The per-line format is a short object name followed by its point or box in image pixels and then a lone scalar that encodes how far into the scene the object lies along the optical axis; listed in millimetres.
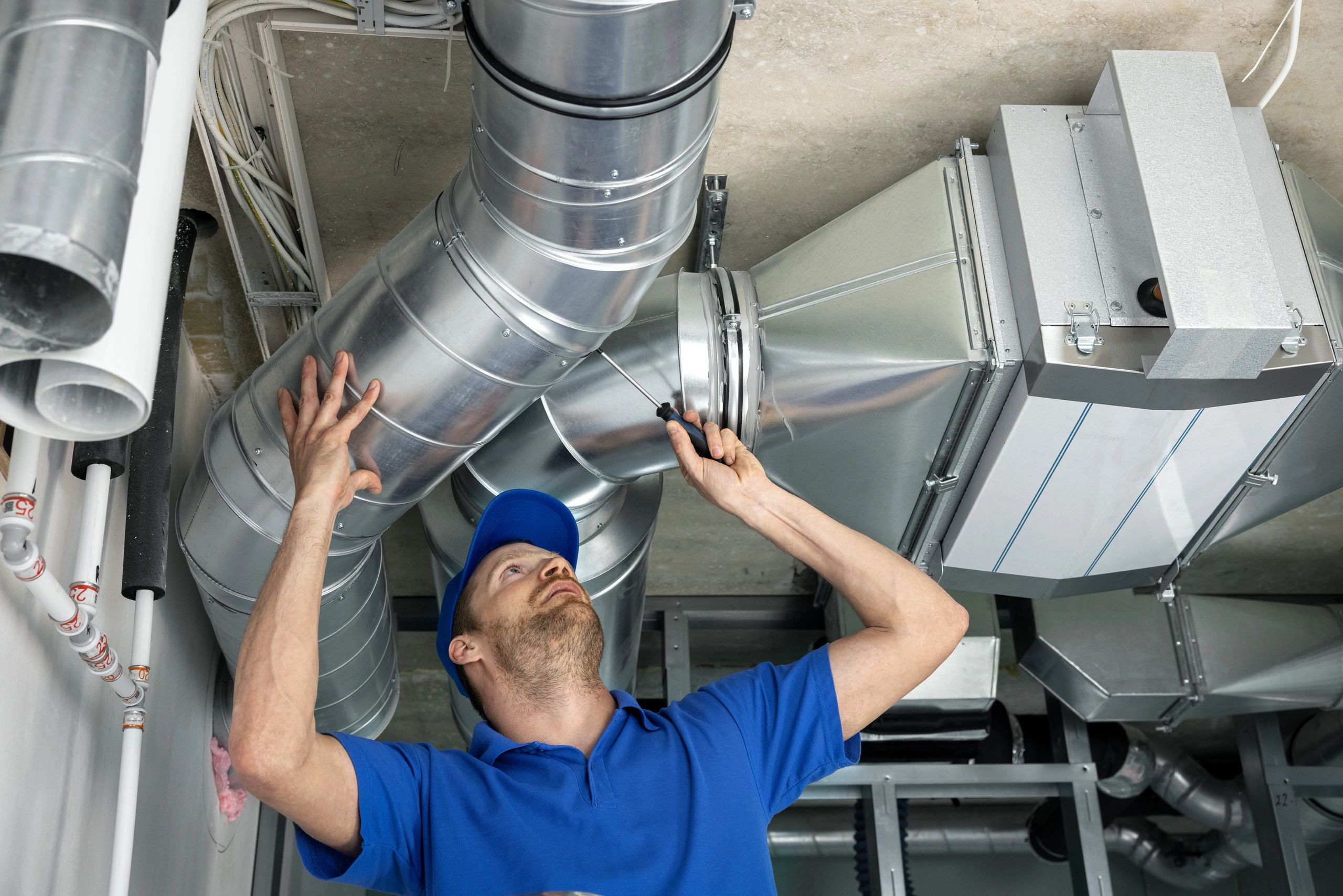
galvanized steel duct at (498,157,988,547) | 1721
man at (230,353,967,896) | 1207
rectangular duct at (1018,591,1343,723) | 2752
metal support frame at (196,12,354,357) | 1608
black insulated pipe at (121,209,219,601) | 1726
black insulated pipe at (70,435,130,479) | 1562
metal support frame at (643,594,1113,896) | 2709
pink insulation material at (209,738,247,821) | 2312
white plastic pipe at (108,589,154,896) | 1546
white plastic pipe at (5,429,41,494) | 1338
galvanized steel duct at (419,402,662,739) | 1885
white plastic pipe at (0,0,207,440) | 878
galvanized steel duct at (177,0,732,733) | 1149
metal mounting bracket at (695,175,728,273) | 1970
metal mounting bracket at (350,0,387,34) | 1500
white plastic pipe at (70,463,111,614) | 1497
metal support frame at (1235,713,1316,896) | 2855
